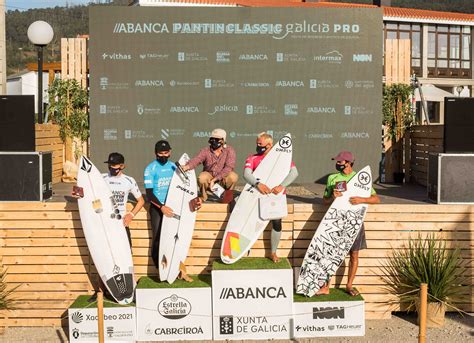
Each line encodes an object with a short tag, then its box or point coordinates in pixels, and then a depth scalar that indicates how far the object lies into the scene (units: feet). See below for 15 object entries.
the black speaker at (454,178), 28.43
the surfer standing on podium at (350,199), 25.82
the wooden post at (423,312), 19.04
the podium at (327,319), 25.02
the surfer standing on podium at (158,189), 25.79
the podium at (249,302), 24.85
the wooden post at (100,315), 19.54
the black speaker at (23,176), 27.84
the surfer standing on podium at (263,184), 25.89
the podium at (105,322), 24.62
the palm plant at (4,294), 26.14
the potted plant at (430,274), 25.86
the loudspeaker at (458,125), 28.96
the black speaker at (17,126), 28.37
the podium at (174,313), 24.93
